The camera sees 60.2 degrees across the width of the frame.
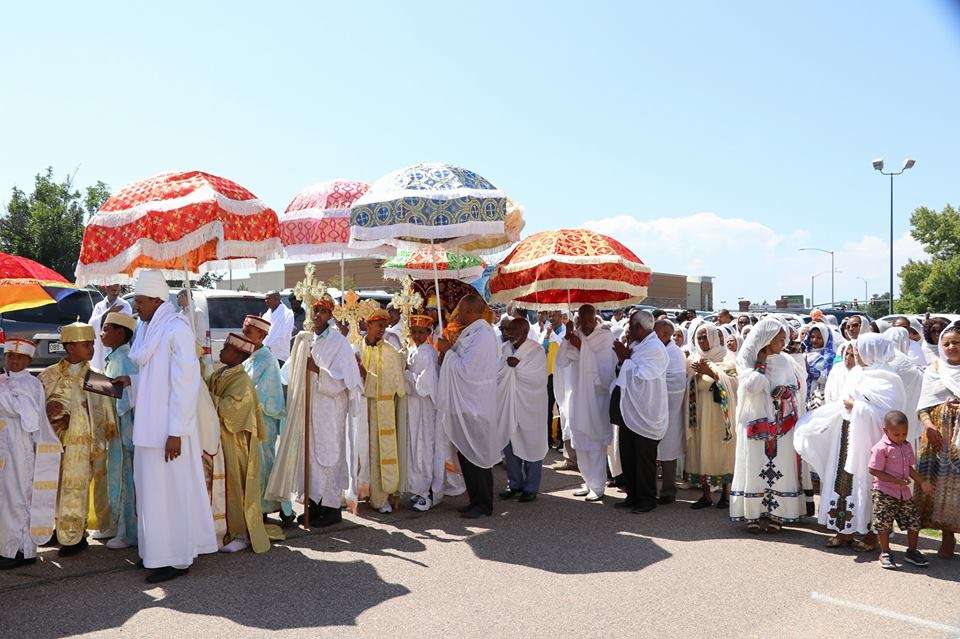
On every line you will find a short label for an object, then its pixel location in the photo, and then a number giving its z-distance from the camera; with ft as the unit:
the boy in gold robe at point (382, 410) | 24.68
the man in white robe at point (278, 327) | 41.42
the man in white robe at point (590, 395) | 26.86
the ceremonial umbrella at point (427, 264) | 33.99
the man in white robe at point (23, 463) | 18.74
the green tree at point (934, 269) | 138.41
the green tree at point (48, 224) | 77.30
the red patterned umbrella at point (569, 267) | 26.37
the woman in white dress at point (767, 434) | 21.86
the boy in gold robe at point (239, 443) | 20.27
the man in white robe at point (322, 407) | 22.86
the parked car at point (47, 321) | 41.42
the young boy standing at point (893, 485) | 19.06
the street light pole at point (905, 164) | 97.76
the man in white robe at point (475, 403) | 24.52
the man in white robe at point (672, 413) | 26.23
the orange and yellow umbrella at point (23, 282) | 21.68
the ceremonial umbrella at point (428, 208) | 23.65
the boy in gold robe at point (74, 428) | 19.60
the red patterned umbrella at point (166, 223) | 19.76
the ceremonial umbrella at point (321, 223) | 28.50
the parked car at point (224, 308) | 49.80
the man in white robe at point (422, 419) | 25.23
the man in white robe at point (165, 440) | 18.07
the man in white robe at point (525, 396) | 26.48
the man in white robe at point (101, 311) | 32.99
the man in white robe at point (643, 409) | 25.08
